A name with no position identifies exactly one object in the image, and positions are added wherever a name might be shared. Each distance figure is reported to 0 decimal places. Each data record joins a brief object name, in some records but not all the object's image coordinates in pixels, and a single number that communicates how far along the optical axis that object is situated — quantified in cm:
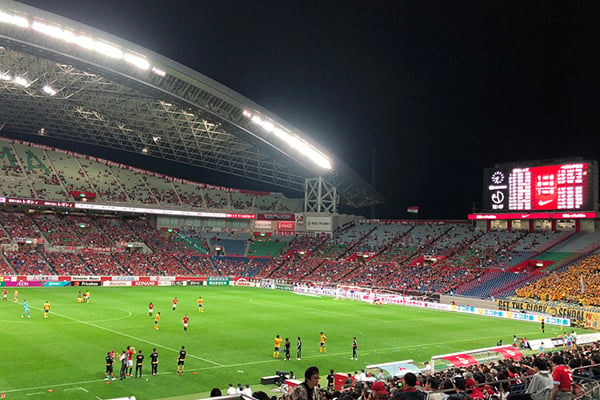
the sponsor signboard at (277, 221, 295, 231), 9188
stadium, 2961
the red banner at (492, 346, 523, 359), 2669
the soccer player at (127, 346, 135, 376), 2502
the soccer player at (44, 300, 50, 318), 3972
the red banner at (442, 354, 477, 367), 2468
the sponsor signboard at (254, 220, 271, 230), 9377
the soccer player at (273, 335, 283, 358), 3067
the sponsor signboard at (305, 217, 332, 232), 8788
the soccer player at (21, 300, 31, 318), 3947
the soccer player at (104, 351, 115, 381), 2422
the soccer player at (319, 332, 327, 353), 3272
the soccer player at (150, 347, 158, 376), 2540
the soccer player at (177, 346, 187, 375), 2562
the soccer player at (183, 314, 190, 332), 3656
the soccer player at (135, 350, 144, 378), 2467
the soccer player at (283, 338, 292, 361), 3009
